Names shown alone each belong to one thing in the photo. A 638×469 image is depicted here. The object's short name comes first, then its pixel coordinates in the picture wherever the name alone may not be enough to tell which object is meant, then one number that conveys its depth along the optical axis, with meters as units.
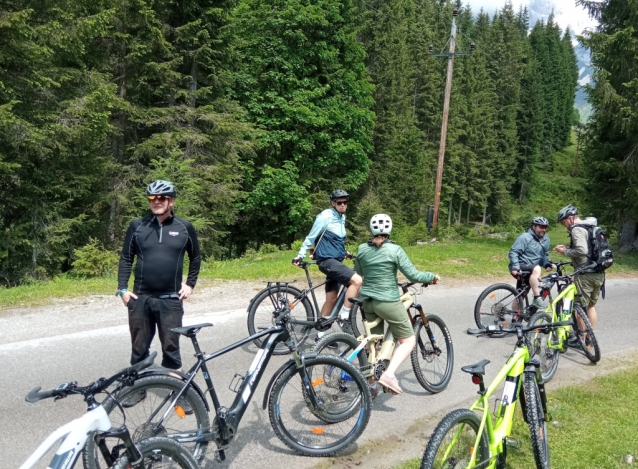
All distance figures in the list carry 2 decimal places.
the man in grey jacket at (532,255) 8.34
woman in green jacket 5.23
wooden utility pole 21.53
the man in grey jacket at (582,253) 7.54
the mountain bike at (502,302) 8.57
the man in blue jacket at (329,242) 6.84
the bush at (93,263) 11.48
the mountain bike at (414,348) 5.12
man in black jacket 4.64
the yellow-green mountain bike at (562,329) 6.41
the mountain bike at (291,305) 6.75
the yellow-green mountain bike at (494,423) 3.34
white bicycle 2.59
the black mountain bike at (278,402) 3.72
